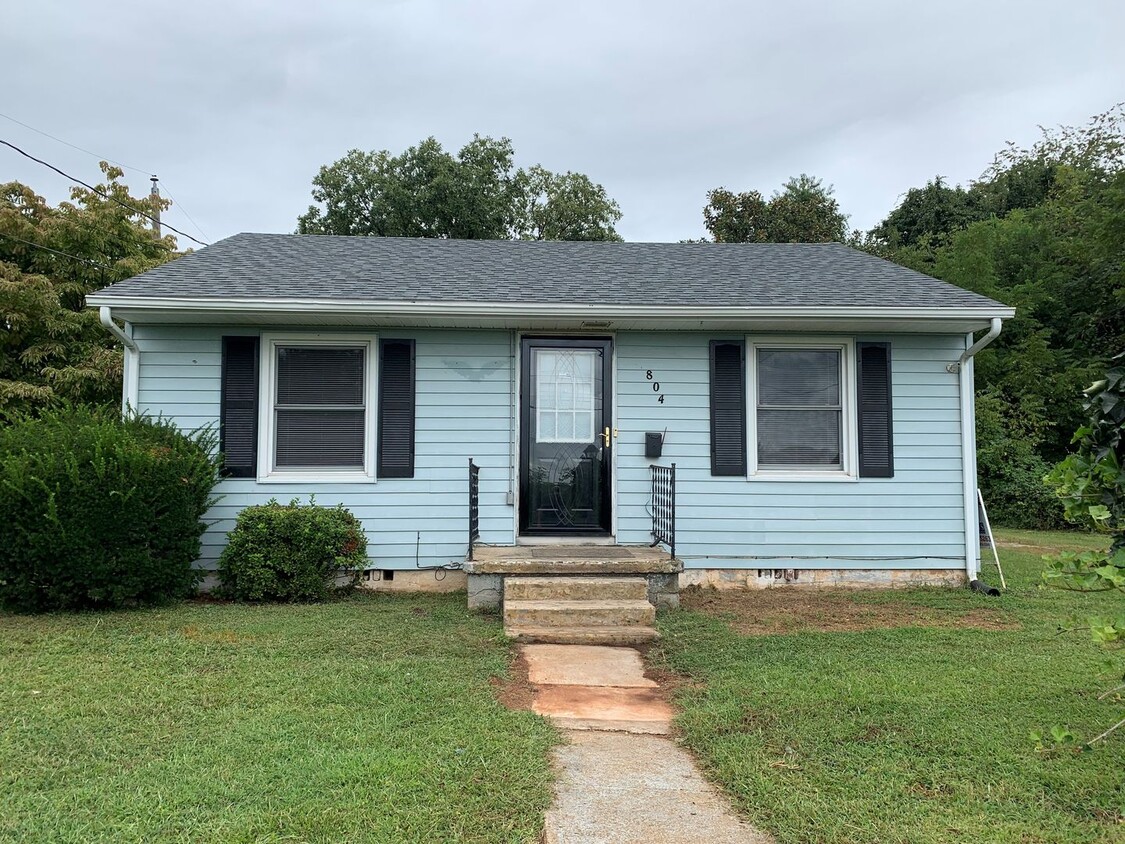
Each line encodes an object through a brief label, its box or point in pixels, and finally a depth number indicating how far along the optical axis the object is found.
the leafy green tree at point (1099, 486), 2.34
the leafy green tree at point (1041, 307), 13.23
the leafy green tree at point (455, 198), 21.70
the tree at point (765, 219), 20.34
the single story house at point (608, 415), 6.02
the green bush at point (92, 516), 4.70
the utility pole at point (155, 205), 13.70
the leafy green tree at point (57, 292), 10.50
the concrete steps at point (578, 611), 4.55
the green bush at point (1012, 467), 12.64
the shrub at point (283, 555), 5.48
